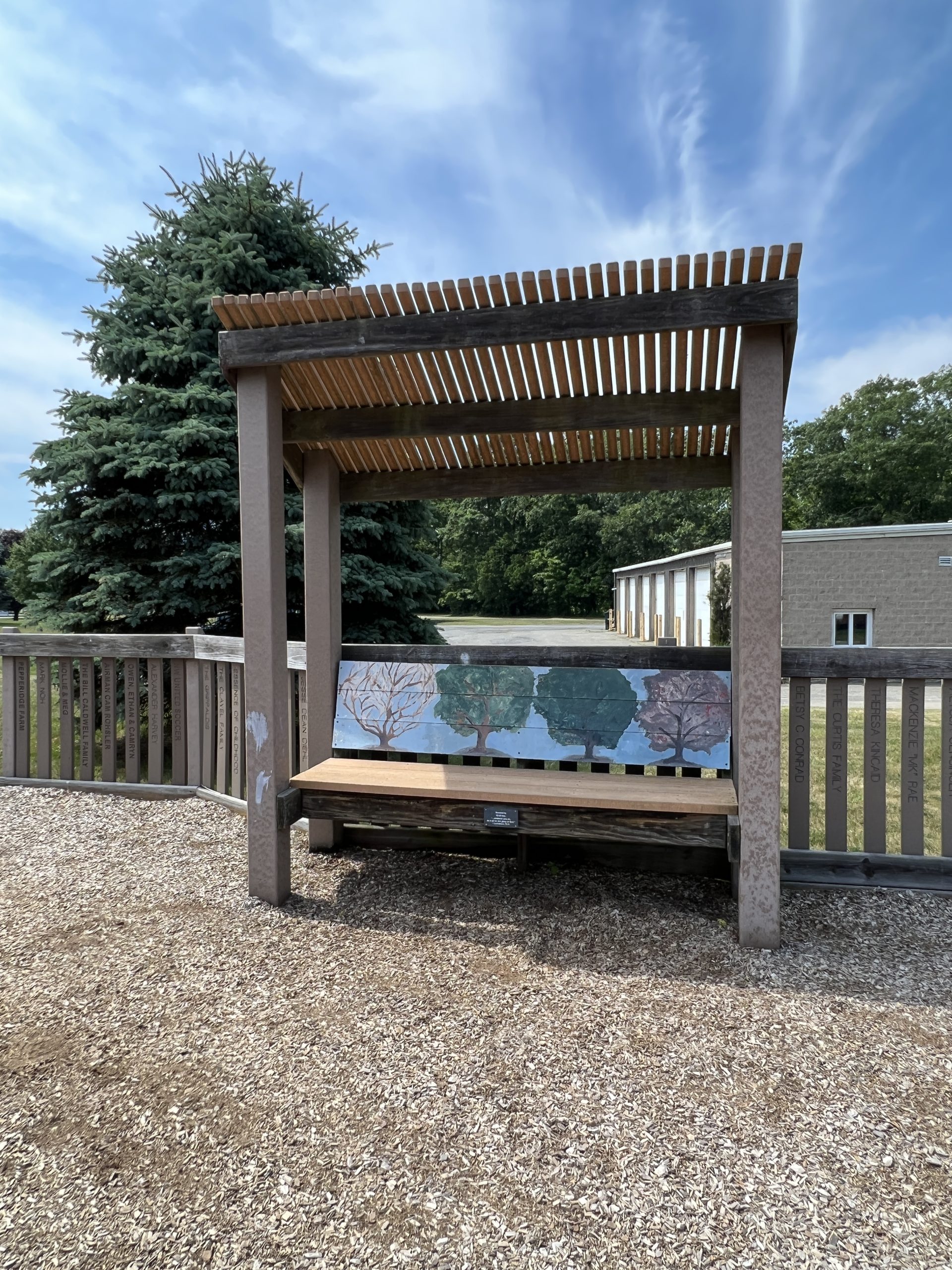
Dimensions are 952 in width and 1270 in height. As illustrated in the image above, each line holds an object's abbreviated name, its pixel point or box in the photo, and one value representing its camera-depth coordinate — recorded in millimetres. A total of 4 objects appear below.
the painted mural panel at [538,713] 3760
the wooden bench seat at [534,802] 3119
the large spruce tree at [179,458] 6230
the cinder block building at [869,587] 15797
